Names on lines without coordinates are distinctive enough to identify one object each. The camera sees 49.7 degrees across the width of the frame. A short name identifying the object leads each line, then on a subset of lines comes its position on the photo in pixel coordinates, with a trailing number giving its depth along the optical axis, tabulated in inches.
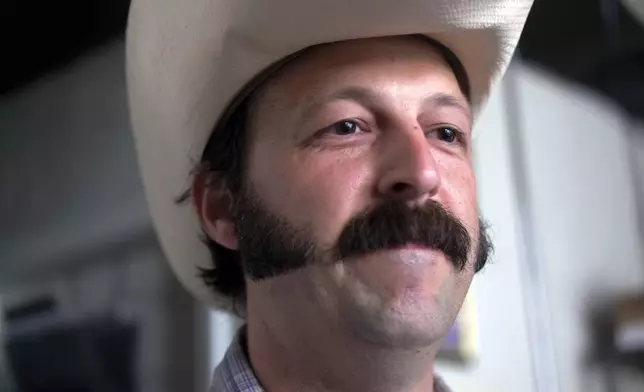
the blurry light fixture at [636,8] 62.2
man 22.1
